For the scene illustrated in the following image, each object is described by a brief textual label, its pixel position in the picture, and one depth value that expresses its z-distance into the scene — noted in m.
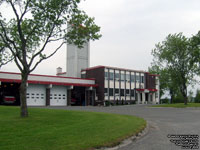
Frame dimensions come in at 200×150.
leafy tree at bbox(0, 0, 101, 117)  16.34
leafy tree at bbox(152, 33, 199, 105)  40.25
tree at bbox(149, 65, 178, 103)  76.26
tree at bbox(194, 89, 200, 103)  61.06
